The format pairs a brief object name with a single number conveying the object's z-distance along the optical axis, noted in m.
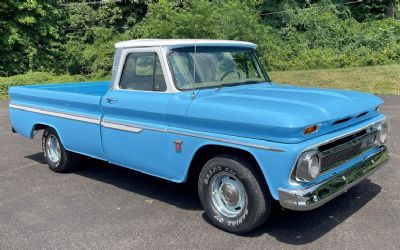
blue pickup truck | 4.07
